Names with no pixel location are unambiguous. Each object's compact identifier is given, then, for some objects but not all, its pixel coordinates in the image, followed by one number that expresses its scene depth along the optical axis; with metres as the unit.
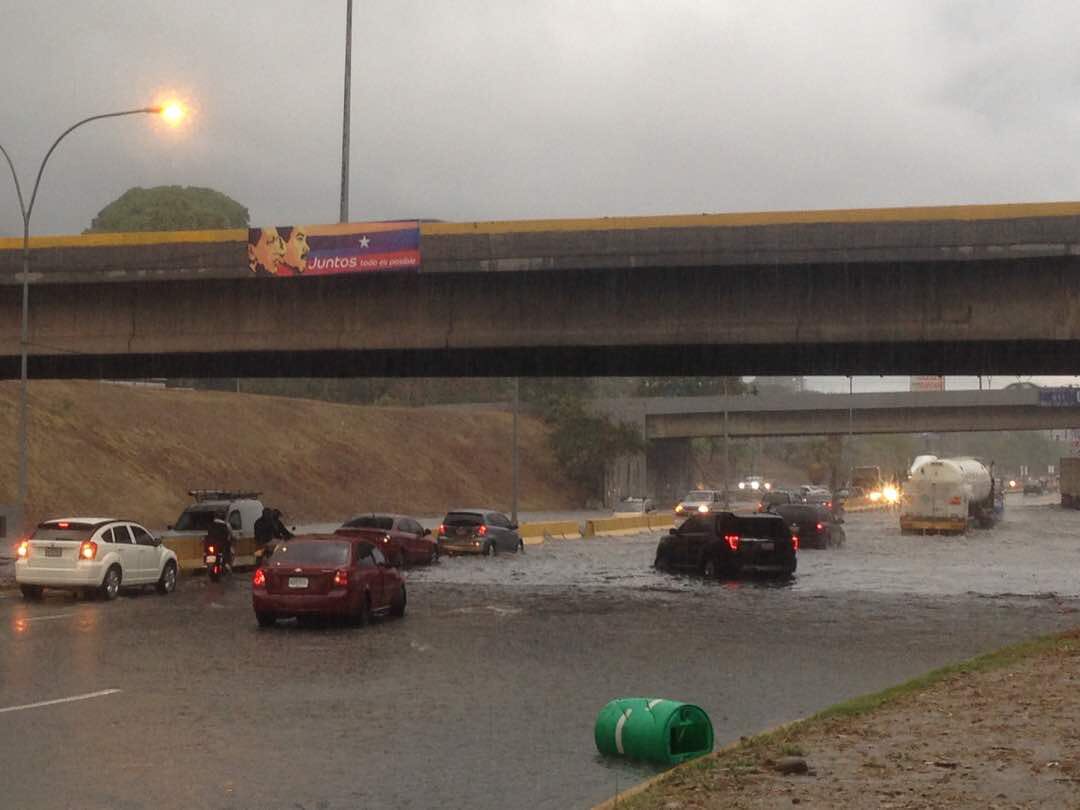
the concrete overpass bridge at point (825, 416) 96.06
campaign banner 29.20
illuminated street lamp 28.23
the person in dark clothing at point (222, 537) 32.44
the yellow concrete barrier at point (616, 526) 57.47
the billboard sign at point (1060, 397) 91.12
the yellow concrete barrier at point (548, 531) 52.78
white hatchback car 25.42
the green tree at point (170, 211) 114.75
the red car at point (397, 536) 35.97
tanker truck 60.84
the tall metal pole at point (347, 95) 38.31
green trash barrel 10.26
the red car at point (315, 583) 20.70
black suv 33.03
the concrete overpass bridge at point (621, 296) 27.59
